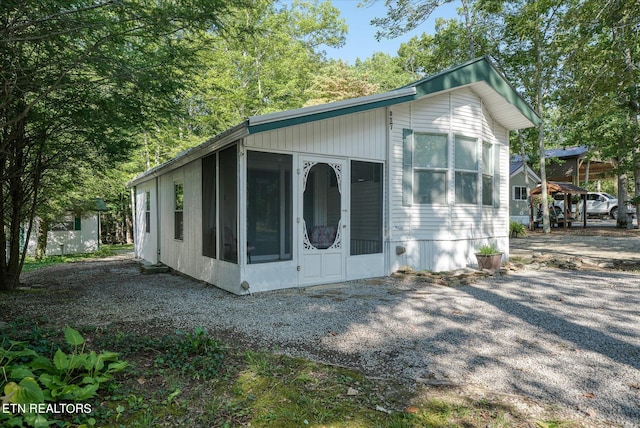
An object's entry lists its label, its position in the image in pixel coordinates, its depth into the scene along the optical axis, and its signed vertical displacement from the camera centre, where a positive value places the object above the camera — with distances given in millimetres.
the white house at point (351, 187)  5746 +449
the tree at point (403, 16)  12484 +6702
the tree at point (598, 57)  7070 +3206
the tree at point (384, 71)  26812 +11433
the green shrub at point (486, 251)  7324 -804
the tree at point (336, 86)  19250 +6748
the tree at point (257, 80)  16453 +6326
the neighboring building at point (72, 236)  16547 -942
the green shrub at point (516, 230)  15695 -861
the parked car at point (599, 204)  24719 +292
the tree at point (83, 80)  3566 +1579
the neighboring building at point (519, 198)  21719 +684
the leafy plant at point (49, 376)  1949 -981
